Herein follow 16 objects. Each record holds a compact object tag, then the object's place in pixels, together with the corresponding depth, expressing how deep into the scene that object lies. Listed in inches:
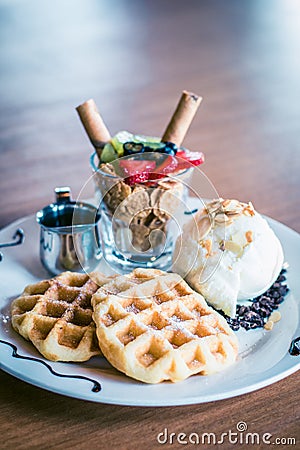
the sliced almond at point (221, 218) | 22.7
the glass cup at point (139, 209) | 23.5
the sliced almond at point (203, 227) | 22.8
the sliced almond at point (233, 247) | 22.4
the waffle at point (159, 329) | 19.4
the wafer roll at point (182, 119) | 25.2
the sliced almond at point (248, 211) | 22.9
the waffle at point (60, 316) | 20.1
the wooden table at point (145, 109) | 19.1
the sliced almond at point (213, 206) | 23.0
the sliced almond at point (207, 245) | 22.5
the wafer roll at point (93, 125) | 25.1
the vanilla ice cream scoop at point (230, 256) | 22.3
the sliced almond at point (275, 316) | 22.2
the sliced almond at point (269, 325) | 21.8
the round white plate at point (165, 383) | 18.9
